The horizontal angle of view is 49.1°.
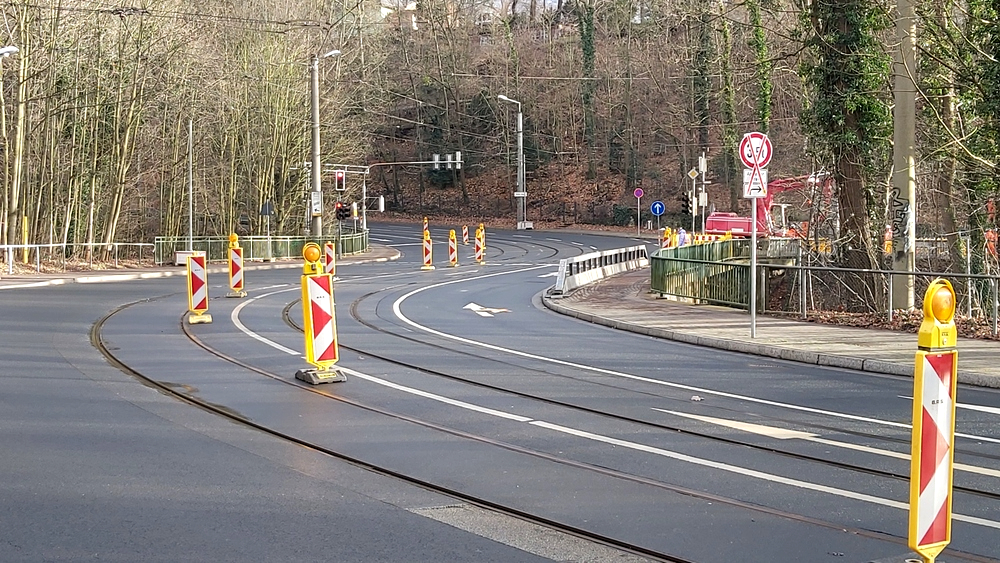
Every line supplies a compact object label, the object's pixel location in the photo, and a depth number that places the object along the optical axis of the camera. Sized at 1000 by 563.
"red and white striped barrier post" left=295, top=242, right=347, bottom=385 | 11.84
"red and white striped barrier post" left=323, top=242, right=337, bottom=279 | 21.19
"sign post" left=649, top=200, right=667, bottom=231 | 49.17
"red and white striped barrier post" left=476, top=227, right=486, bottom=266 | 42.88
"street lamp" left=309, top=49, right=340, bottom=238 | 42.69
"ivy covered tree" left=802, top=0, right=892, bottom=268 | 21.94
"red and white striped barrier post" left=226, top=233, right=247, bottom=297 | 21.57
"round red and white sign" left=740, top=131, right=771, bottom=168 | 16.20
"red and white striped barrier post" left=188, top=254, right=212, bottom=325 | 18.05
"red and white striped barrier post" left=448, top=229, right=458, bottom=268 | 39.38
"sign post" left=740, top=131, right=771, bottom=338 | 16.12
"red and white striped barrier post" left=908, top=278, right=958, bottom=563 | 5.21
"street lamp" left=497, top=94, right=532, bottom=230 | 72.69
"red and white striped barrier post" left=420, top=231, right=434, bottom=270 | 37.80
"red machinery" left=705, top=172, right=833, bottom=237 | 28.47
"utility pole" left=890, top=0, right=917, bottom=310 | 18.77
